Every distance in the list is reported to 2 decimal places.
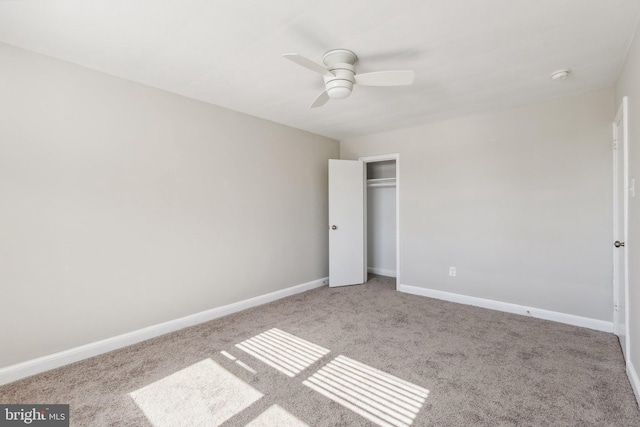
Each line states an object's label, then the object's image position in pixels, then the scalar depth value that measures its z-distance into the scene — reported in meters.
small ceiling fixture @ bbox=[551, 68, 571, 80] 2.52
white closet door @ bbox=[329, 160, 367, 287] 4.61
